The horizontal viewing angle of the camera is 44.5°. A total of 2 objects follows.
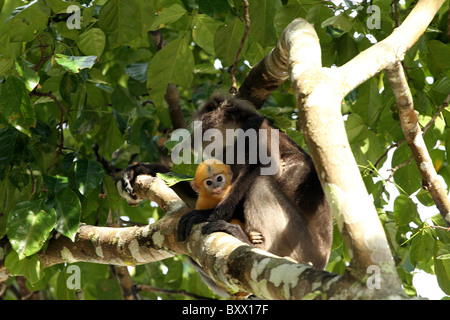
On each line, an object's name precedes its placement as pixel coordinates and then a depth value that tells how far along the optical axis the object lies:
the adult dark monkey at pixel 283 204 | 3.15
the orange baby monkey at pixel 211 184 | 3.18
